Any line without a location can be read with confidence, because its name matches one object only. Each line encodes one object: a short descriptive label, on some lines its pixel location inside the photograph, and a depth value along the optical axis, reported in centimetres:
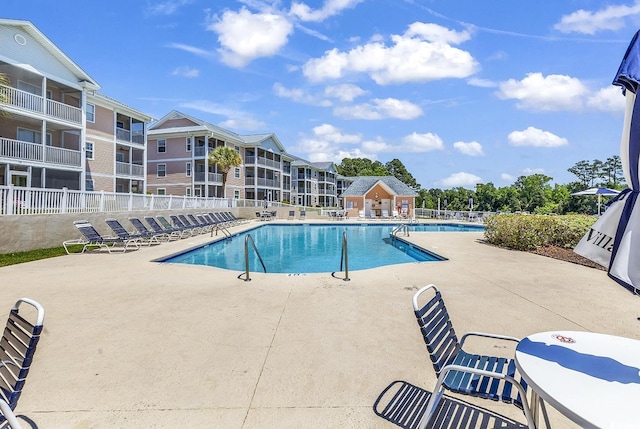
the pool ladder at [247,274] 745
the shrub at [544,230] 1227
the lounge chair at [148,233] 1396
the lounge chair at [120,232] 1239
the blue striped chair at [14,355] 202
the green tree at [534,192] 4425
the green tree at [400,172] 7811
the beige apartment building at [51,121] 1734
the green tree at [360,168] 7817
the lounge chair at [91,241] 1179
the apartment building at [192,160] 3366
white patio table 161
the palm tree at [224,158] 3234
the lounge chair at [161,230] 1515
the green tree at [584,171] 7431
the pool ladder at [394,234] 1766
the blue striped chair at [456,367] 220
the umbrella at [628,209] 204
